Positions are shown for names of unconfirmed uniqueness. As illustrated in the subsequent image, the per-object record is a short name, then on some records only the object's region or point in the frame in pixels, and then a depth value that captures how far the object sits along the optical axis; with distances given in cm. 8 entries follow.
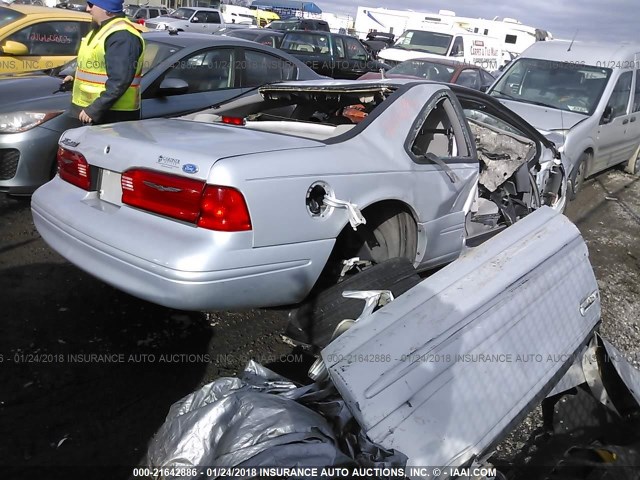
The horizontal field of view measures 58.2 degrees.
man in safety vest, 389
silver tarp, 154
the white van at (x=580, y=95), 665
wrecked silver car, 243
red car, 1080
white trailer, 2480
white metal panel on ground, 165
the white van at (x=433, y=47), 1543
